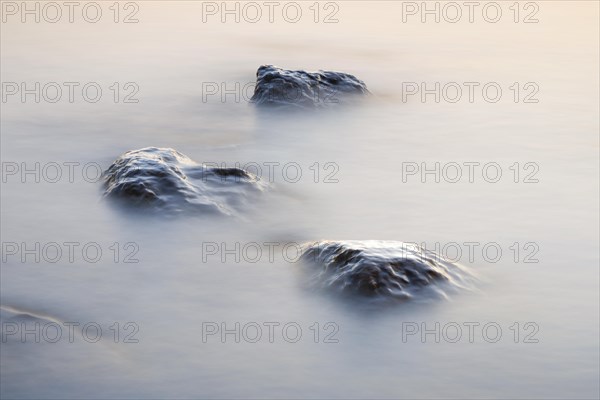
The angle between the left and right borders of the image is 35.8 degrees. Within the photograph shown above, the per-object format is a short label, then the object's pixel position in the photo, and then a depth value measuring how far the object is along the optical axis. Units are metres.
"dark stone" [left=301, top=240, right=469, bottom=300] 6.39
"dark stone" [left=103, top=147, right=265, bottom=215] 7.80
